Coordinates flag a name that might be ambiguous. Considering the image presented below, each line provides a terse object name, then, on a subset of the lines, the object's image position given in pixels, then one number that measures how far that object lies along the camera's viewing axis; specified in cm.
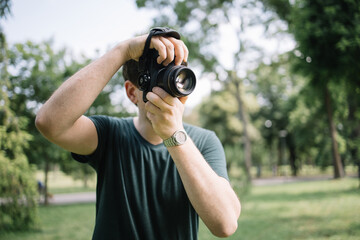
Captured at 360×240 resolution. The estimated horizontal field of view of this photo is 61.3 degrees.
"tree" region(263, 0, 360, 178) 425
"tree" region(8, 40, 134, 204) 1108
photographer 125
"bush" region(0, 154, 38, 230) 577
